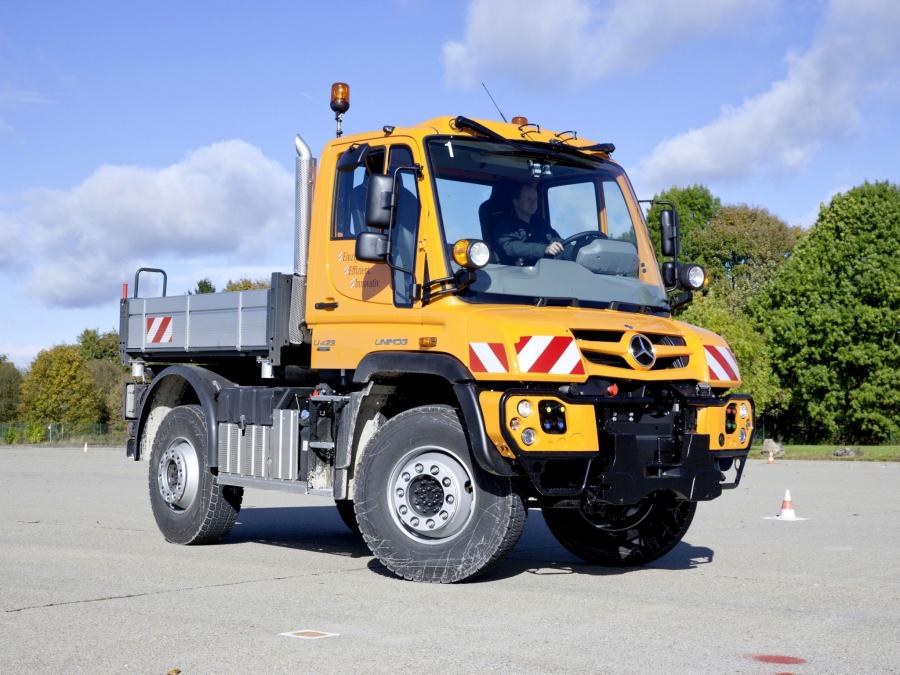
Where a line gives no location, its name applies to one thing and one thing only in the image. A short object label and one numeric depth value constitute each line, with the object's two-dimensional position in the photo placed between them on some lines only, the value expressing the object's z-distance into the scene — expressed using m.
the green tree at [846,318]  47.66
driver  8.66
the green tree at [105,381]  92.54
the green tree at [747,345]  45.65
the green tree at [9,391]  99.88
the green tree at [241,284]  54.67
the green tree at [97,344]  109.19
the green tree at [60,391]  92.19
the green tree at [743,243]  60.28
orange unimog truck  7.82
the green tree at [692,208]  61.81
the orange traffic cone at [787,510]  13.51
